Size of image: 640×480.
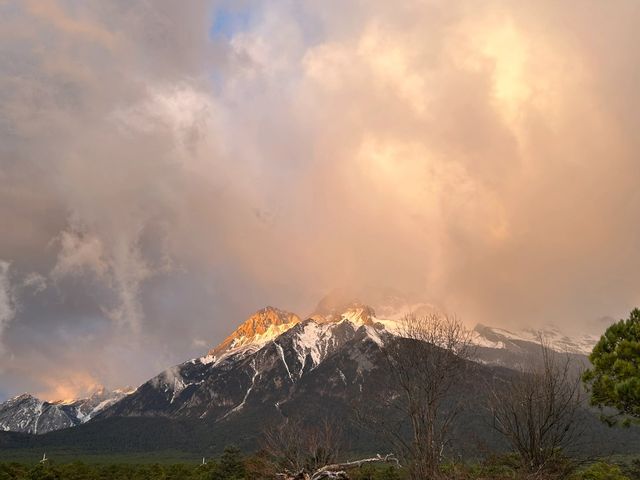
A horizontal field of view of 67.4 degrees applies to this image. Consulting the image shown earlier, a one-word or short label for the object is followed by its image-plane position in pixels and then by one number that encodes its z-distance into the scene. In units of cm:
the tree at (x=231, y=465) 6314
